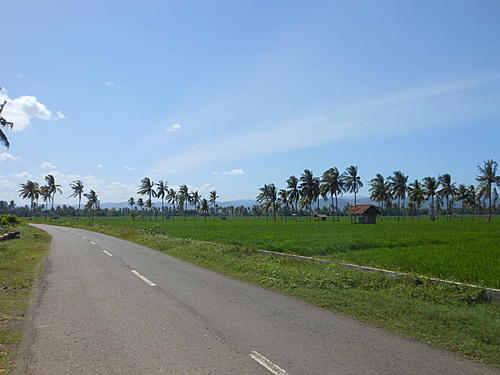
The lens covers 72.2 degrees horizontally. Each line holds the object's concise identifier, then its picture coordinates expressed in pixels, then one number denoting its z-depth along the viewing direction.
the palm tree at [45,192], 89.94
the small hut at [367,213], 63.38
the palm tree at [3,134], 27.37
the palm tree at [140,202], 155.27
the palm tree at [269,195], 87.62
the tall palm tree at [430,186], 78.50
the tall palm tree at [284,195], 92.46
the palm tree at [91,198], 105.77
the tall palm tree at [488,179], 61.94
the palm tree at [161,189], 103.25
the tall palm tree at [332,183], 77.69
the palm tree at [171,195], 116.23
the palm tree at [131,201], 151.77
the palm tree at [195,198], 115.46
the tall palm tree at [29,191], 87.38
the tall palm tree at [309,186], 81.88
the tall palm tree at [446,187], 77.69
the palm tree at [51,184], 89.88
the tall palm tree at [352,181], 80.50
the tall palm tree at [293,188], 86.31
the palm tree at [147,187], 98.91
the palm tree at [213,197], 110.89
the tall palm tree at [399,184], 82.88
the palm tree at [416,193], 83.41
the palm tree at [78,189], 98.31
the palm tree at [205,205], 108.89
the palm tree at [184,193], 113.44
